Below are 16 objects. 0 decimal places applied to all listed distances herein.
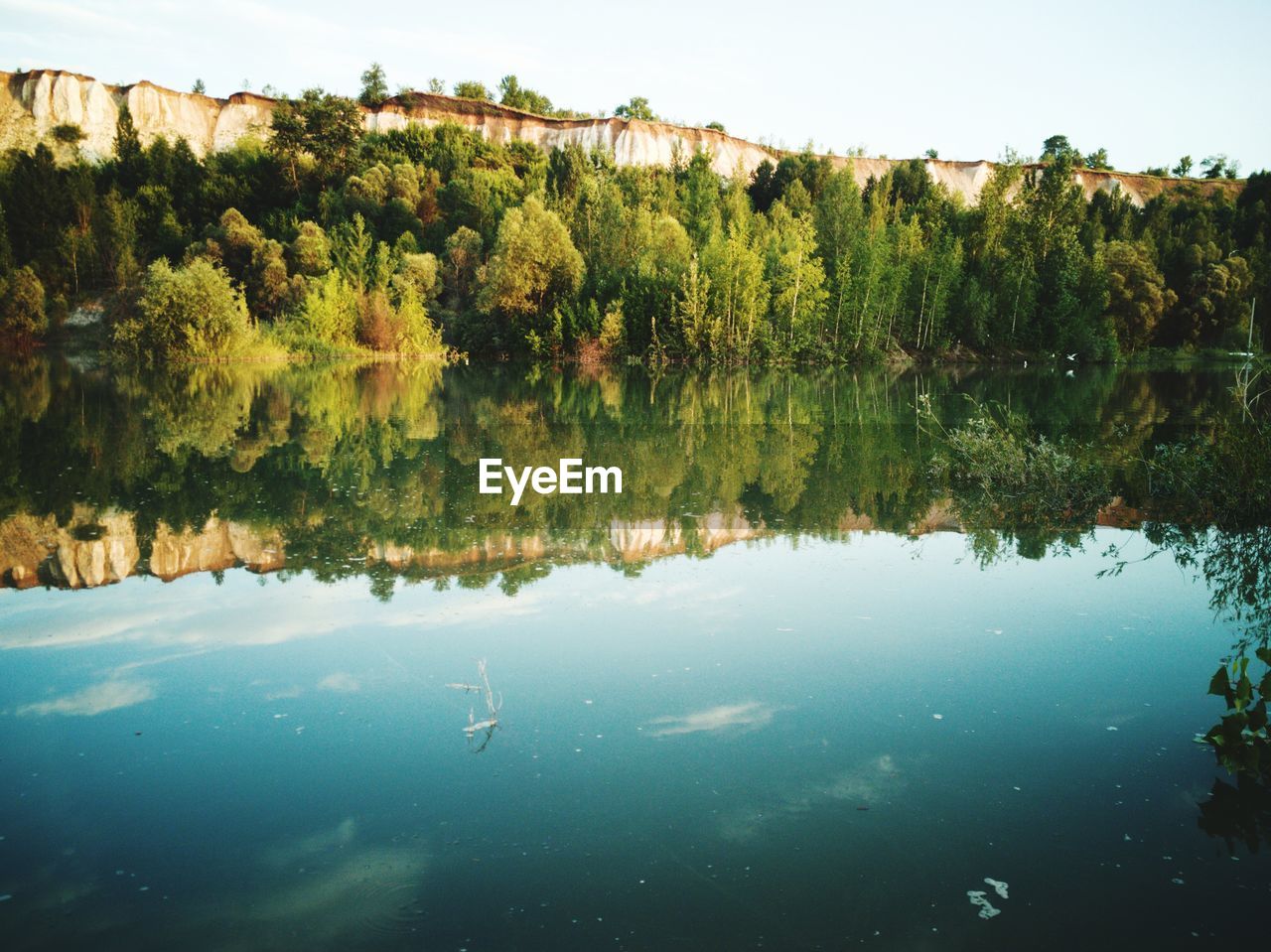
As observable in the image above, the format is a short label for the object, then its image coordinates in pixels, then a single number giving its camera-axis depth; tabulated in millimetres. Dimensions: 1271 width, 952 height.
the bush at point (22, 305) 44406
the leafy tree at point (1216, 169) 98625
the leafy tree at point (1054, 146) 88581
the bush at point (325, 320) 42188
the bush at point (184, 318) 36281
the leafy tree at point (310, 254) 45719
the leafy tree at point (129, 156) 58281
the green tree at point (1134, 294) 54812
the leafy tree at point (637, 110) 90812
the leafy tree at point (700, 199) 52844
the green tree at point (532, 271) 44656
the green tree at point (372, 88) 80688
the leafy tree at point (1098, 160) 97562
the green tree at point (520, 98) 89938
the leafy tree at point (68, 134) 68500
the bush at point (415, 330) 45719
